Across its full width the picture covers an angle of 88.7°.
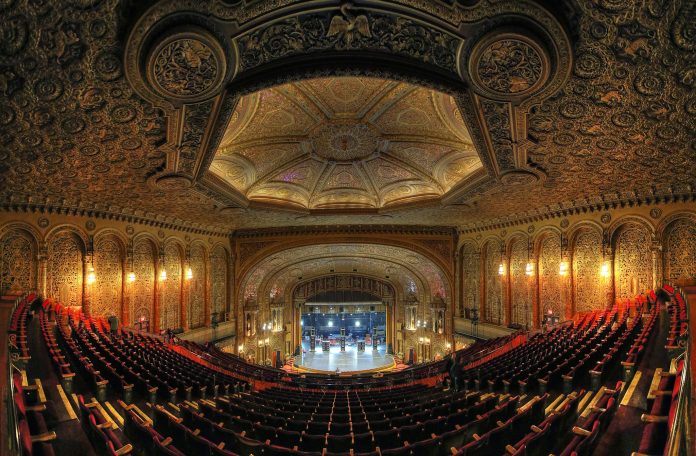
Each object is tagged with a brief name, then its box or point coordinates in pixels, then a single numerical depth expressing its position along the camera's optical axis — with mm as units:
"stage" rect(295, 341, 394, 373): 27066
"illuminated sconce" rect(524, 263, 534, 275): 16875
